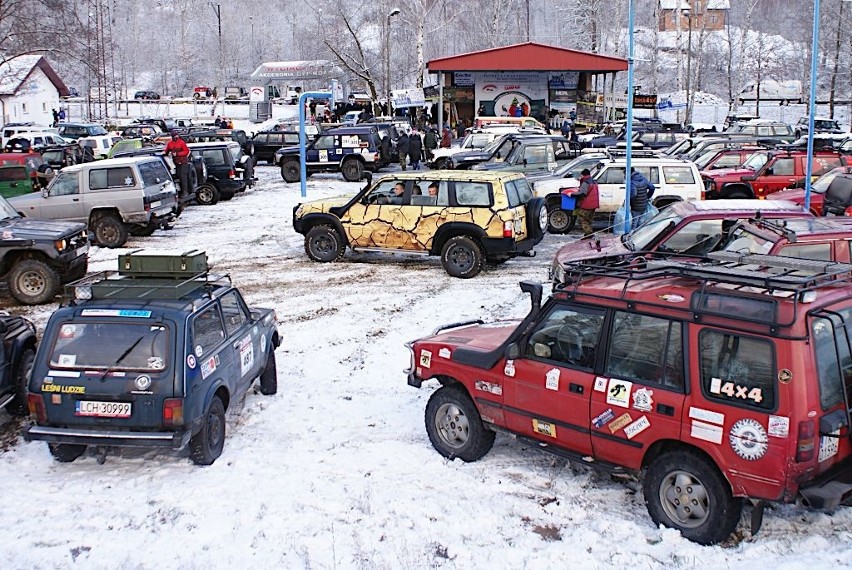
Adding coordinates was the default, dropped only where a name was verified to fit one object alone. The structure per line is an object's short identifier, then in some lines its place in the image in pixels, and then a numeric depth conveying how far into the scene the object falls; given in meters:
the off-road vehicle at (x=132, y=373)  7.00
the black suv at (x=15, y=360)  8.41
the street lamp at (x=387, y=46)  43.66
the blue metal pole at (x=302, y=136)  24.00
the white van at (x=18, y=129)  39.59
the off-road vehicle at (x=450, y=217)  14.20
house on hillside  70.38
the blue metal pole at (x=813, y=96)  15.63
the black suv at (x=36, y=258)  12.94
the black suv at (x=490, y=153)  23.39
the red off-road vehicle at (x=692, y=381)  5.34
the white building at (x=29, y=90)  55.84
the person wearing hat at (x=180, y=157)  21.77
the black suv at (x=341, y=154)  28.27
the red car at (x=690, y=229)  11.52
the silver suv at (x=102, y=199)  17.70
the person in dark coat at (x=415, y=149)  29.56
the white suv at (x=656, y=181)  18.02
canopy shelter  42.03
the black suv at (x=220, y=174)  24.22
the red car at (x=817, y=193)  15.69
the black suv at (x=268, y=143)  34.12
